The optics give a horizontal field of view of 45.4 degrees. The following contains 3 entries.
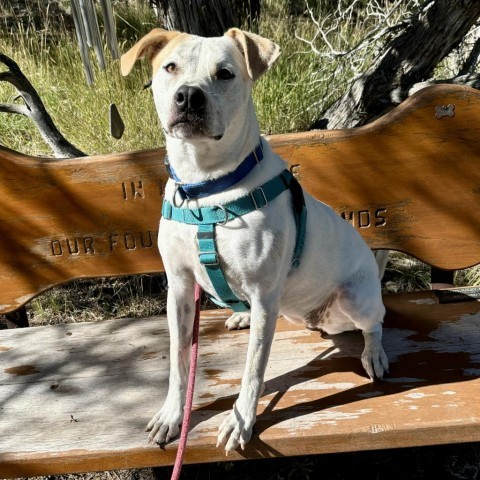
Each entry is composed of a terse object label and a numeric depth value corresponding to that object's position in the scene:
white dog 1.48
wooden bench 1.64
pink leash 1.56
